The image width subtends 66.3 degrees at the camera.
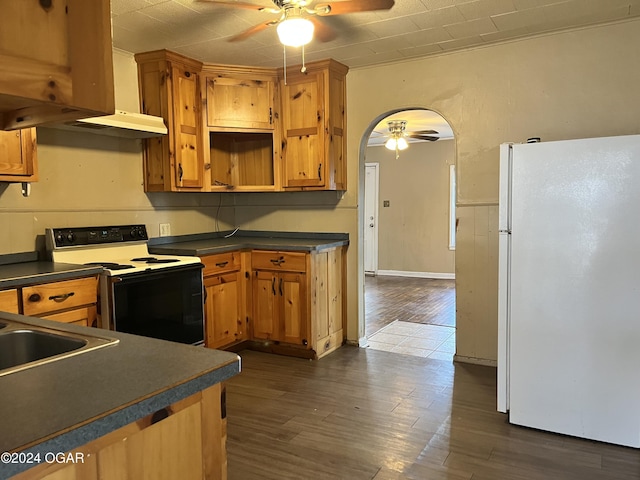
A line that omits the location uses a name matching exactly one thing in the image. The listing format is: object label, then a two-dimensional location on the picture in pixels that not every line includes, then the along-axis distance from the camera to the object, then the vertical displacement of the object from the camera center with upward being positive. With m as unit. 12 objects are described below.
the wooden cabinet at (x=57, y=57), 0.79 +0.27
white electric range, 2.88 -0.44
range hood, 3.08 +0.56
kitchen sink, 1.27 -0.35
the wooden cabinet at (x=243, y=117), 3.74 +0.75
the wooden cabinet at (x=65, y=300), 2.46 -0.47
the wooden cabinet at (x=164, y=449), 0.82 -0.44
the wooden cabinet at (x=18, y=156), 2.65 +0.31
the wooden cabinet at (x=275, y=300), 3.82 -0.73
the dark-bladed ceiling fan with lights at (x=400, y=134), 6.20 +0.95
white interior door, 8.46 -0.14
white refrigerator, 2.41 -0.42
